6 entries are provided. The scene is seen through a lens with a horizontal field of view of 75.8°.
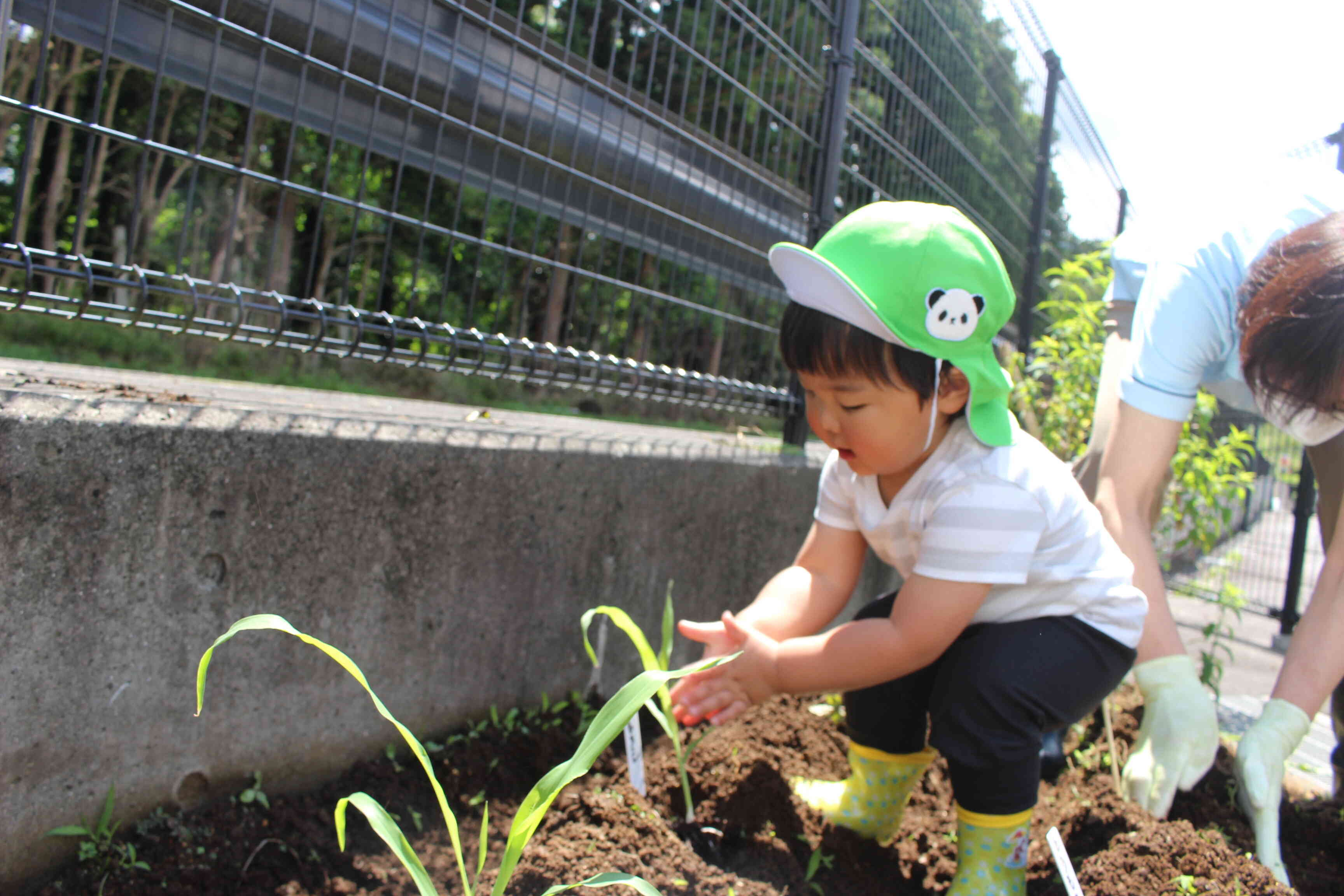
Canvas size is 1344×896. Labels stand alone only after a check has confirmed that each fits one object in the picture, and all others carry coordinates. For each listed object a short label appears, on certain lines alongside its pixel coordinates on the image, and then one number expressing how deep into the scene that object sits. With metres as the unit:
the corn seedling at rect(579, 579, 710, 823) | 1.40
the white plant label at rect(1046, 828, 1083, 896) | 1.21
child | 1.33
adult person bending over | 1.53
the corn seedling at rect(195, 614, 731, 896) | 0.90
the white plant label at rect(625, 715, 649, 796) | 1.47
